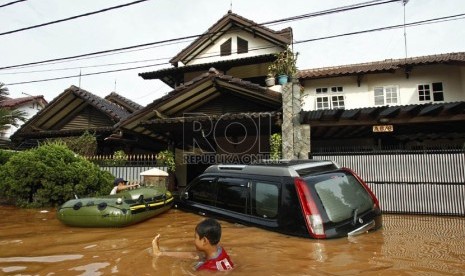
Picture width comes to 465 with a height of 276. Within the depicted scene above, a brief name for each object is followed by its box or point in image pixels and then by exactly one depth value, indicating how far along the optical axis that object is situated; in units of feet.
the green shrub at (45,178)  31.37
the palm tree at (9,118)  54.52
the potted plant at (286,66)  37.04
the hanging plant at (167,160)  39.73
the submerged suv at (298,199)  14.21
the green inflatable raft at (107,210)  21.33
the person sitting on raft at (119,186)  26.86
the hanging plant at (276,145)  34.65
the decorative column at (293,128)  34.01
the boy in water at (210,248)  11.17
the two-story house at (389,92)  46.70
